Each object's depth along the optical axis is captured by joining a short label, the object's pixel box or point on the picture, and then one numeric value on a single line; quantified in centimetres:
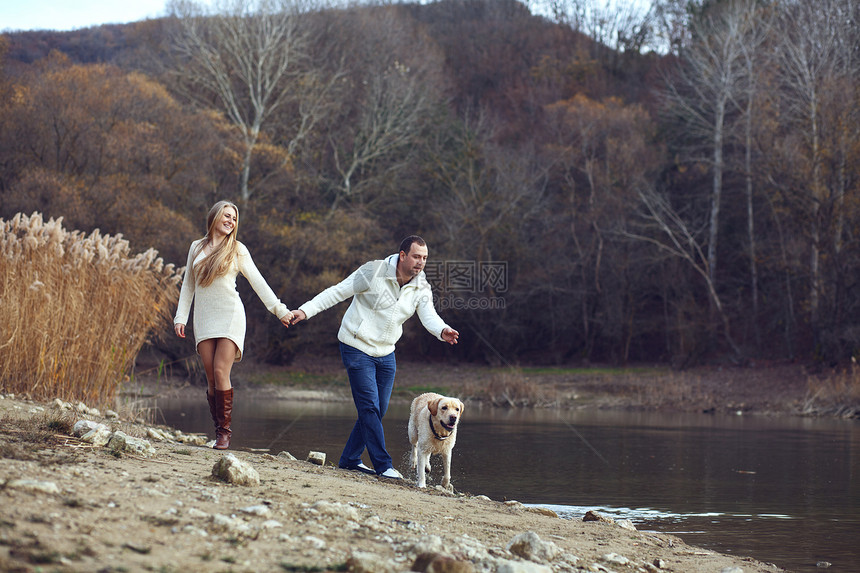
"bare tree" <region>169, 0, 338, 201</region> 3791
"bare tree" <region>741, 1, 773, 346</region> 3359
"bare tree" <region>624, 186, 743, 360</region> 3444
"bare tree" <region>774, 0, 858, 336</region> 3027
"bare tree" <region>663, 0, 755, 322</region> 3453
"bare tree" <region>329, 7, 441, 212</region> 3928
